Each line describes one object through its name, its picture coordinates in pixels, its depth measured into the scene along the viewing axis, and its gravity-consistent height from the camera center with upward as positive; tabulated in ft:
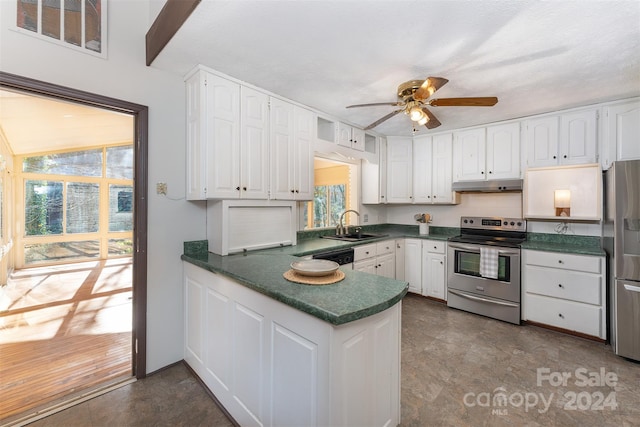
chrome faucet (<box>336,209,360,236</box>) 12.40 -0.74
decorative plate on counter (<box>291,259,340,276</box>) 4.90 -1.06
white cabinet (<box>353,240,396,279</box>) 10.58 -1.95
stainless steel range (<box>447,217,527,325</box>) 10.13 -2.28
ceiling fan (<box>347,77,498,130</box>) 6.36 +2.95
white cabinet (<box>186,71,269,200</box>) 6.99 +2.08
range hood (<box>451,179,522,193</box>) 10.98 +1.22
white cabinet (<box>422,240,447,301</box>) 11.99 -2.61
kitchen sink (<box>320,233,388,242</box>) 11.59 -1.10
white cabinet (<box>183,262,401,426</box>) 3.66 -2.49
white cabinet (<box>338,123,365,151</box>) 11.27 +3.44
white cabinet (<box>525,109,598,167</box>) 9.51 +2.88
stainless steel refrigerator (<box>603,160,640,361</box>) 7.57 -1.26
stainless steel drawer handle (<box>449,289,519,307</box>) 10.14 -3.50
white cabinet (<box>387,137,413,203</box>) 13.87 +2.29
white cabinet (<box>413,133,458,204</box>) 12.78 +2.23
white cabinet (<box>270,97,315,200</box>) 8.64 +2.13
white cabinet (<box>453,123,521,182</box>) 11.09 +2.71
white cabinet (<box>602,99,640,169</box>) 8.68 +2.79
